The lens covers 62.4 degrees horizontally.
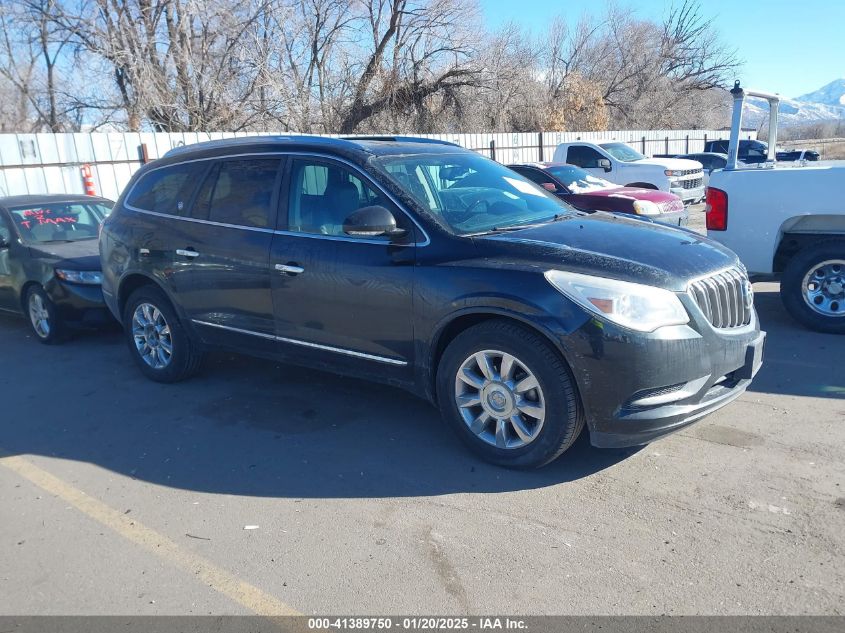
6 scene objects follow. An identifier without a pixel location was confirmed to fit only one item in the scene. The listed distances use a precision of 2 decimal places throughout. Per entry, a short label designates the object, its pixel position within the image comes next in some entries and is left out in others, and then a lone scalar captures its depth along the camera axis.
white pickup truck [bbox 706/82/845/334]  6.27
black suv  3.66
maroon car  11.17
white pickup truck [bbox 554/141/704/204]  16.44
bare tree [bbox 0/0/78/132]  18.83
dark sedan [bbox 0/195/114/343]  7.29
